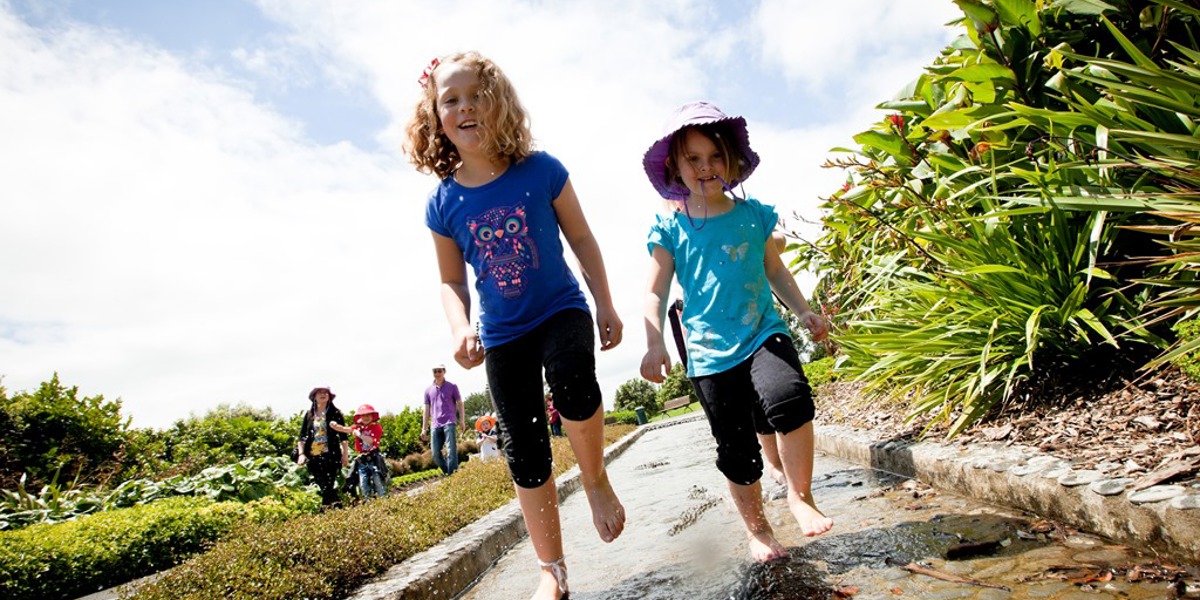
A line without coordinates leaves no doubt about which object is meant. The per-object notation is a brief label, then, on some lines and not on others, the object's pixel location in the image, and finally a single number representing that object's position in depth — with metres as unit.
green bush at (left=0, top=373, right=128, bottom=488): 9.13
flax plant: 2.62
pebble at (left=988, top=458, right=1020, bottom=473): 2.53
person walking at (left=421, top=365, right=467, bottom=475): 10.44
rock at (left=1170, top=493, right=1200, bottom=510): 1.65
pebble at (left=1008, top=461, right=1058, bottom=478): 2.35
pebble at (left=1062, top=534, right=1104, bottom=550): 1.92
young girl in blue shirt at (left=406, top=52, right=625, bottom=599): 2.43
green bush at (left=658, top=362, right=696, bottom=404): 37.12
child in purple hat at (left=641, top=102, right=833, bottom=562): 2.47
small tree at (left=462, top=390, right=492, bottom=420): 64.06
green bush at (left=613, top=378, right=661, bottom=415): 38.69
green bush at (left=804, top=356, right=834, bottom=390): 8.08
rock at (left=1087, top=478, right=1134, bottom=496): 1.93
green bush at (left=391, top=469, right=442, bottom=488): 13.98
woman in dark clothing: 8.12
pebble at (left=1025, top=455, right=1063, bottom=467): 2.38
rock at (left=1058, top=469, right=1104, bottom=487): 2.07
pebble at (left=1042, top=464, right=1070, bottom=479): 2.21
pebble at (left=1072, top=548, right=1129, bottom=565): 1.76
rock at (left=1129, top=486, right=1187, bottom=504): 1.76
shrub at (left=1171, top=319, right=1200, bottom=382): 2.26
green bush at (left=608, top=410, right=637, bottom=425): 31.75
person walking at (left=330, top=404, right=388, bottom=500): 9.33
